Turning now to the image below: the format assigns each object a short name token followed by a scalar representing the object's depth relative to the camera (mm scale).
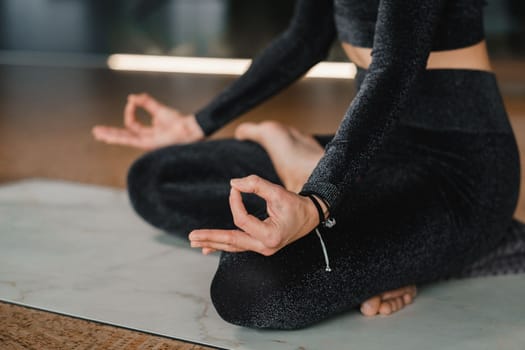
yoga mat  1824
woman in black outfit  1754
